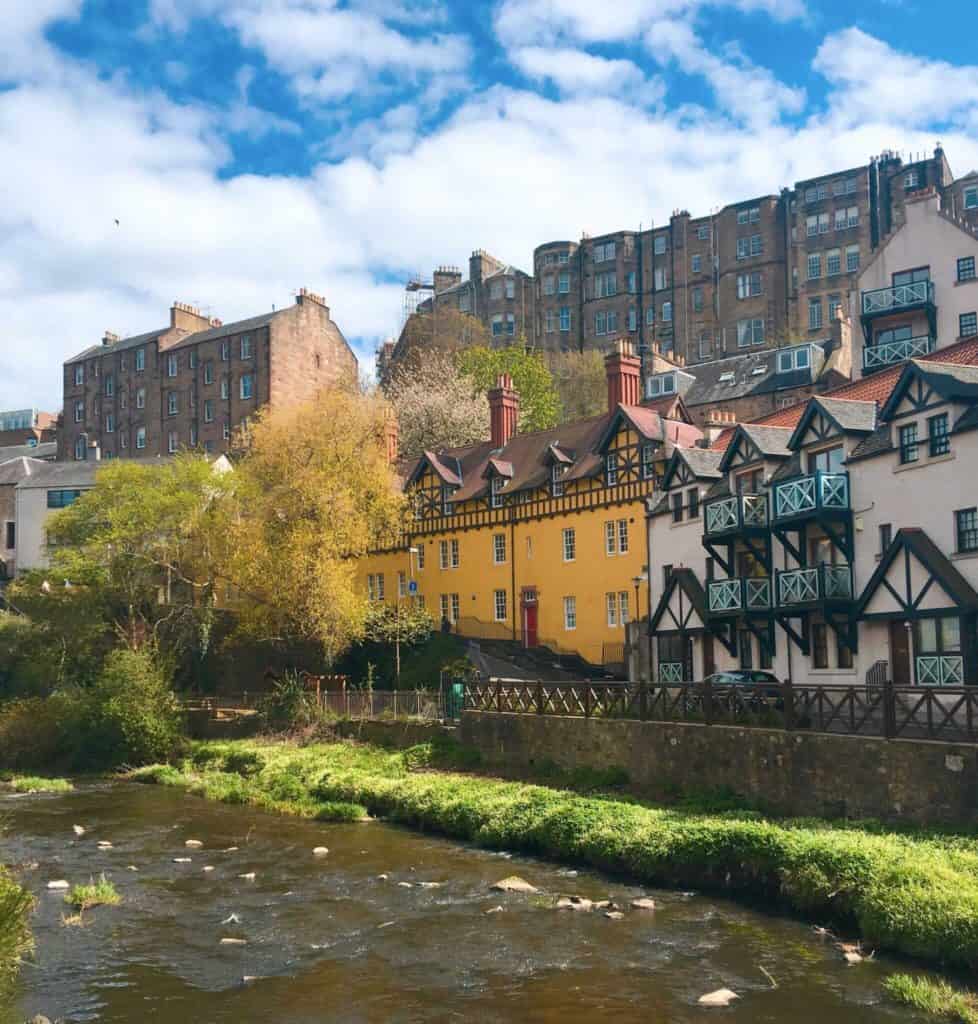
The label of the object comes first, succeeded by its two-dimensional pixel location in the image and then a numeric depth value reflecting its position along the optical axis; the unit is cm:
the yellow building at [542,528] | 4403
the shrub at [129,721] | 4147
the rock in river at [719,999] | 1491
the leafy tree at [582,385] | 7656
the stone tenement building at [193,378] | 7644
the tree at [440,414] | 6831
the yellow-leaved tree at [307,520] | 4397
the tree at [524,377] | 6956
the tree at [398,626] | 4703
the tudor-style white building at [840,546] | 2645
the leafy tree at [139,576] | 4697
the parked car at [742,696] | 2508
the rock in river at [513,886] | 2133
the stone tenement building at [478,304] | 8644
